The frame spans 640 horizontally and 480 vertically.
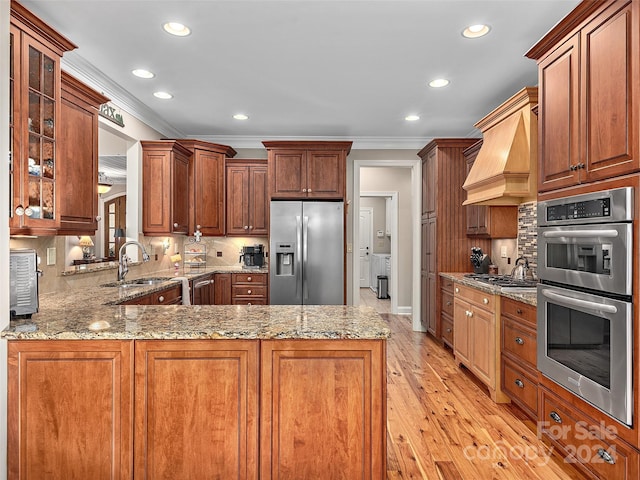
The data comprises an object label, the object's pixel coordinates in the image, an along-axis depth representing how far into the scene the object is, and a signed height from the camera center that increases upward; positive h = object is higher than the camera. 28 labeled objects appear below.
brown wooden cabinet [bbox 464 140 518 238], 4.07 +0.22
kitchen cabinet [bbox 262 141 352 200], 4.89 +0.88
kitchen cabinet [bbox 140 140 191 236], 4.33 +0.60
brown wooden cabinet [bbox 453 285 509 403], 3.15 -0.81
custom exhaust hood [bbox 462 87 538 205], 3.16 +0.75
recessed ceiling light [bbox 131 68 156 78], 3.31 +1.42
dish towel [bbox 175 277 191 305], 3.87 -0.50
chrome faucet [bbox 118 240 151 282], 3.51 -0.21
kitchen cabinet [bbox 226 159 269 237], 5.25 +0.58
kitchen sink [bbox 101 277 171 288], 3.49 -0.39
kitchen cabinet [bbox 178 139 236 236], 4.93 +0.71
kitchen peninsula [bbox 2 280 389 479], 1.66 -0.68
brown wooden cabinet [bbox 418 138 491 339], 4.76 +0.30
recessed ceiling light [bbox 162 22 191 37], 2.60 +1.42
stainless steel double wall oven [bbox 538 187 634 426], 1.69 -0.26
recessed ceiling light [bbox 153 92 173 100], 3.84 +1.43
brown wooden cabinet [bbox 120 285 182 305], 3.01 -0.47
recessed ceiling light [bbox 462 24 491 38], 2.59 +1.41
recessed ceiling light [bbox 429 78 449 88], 3.46 +1.41
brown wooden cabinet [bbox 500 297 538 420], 2.67 -0.80
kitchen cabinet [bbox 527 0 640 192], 1.68 +0.72
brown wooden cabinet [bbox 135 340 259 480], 1.66 -0.70
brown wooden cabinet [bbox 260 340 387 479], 1.66 -0.70
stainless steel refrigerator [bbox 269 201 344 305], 4.78 -0.12
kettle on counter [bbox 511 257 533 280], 3.58 -0.27
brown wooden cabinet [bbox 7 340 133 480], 1.66 -0.72
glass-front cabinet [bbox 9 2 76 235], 1.89 +0.60
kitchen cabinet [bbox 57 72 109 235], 2.37 +0.52
